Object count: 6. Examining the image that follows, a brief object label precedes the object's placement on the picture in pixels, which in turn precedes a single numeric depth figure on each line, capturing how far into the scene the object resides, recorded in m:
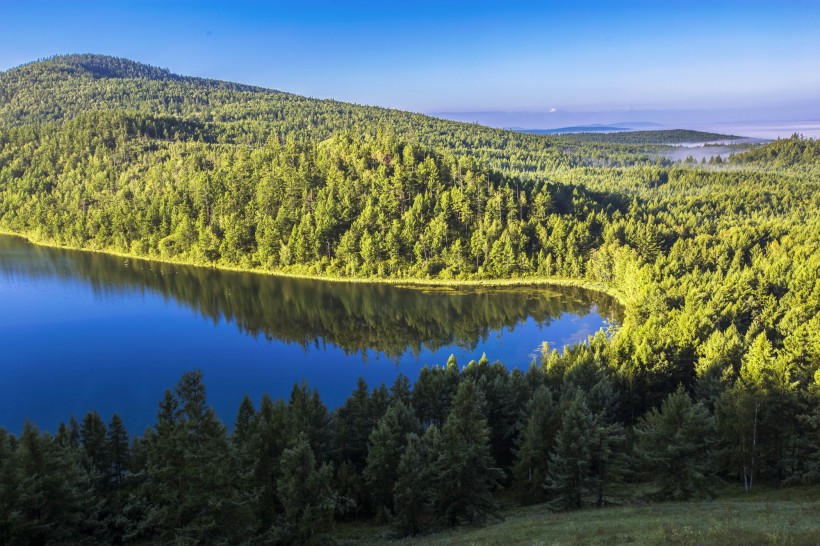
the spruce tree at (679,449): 35.19
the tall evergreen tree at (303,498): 28.52
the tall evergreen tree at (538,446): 40.12
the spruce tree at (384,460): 37.66
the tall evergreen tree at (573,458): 34.09
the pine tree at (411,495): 32.22
